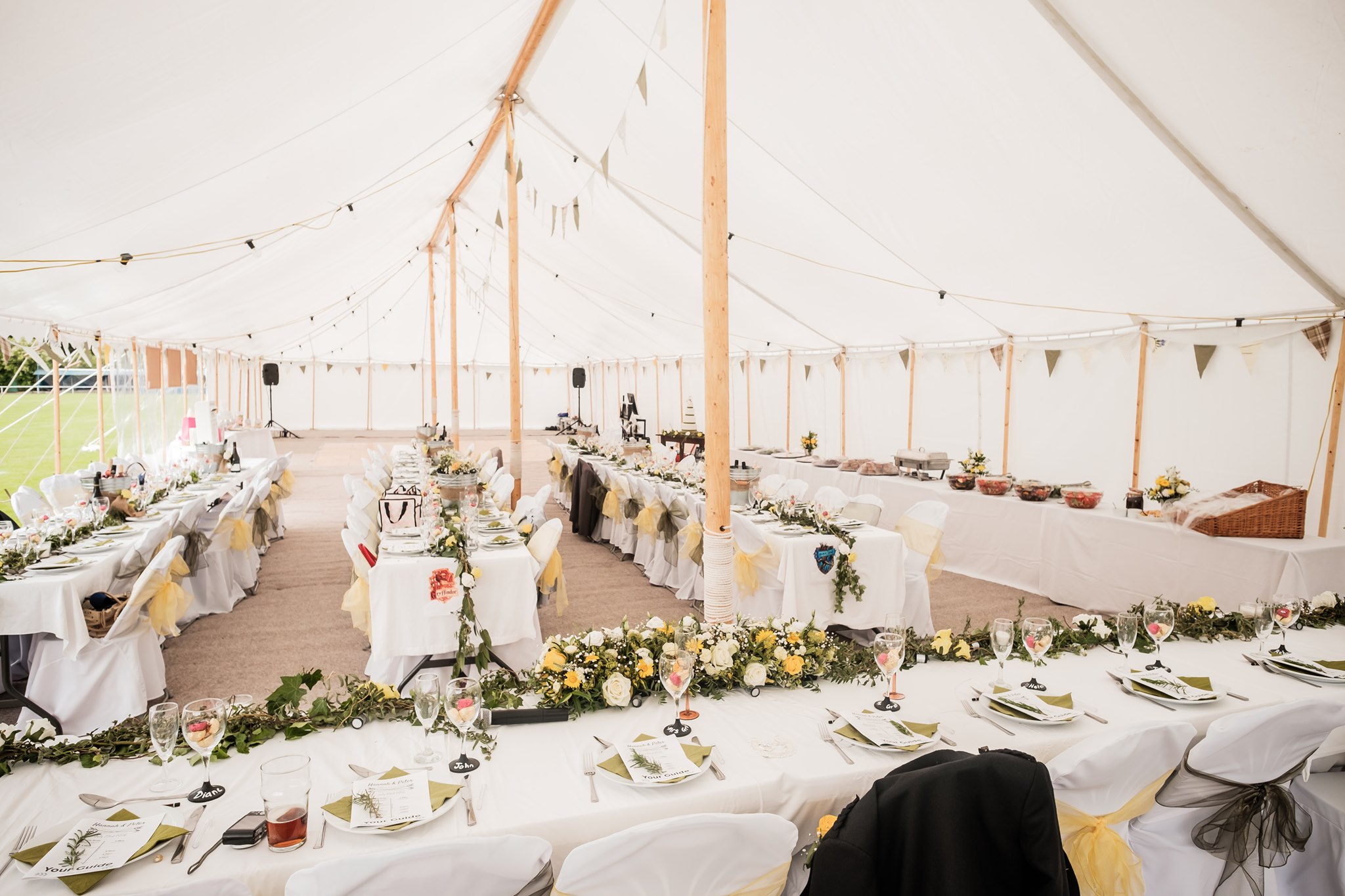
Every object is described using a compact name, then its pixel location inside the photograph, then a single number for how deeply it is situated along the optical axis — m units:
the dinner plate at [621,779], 1.74
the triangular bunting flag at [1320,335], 4.70
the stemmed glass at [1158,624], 2.49
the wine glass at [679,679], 2.00
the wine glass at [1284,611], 2.63
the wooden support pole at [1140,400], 5.93
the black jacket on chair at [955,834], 1.36
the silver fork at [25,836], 1.51
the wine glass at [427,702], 1.84
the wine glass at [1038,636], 2.37
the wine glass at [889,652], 2.14
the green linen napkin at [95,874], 1.39
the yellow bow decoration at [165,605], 3.77
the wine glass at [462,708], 1.83
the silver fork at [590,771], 1.73
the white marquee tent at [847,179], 2.91
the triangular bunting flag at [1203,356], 5.45
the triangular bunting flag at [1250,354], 5.18
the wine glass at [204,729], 1.70
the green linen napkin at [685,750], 1.79
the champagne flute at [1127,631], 2.40
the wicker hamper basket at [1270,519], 4.52
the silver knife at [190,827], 1.49
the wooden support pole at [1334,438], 4.65
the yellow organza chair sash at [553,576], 4.48
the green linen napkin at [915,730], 1.99
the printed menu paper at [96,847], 1.43
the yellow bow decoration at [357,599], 4.15
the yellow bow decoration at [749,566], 4.53
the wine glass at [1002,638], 2.26
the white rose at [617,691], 2.14
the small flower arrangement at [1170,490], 5.20
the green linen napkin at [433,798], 1.62
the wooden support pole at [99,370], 7.34
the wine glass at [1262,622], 2.56
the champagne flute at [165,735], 1.69
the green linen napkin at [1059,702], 2.15
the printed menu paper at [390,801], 1.59
